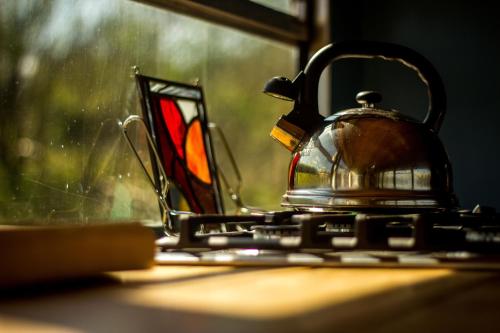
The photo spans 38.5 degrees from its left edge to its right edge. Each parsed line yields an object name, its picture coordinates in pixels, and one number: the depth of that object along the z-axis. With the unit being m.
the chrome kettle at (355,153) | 0.87
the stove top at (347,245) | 0.63
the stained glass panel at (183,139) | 1.18
